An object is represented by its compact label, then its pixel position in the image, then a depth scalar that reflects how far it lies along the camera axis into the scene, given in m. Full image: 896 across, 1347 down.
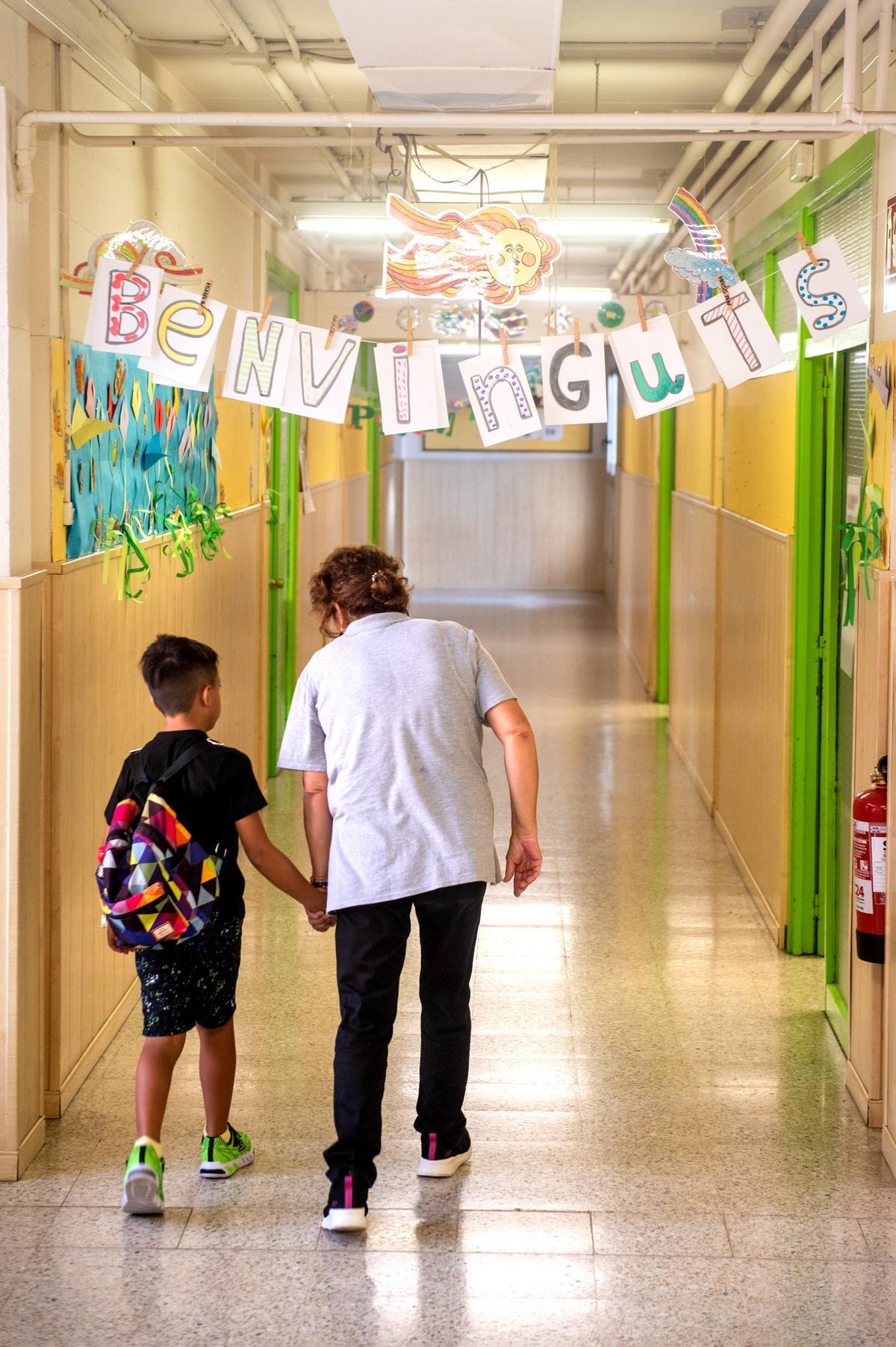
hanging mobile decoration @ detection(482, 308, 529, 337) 6.52
